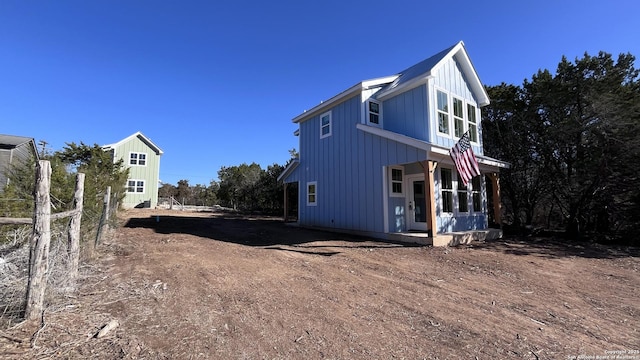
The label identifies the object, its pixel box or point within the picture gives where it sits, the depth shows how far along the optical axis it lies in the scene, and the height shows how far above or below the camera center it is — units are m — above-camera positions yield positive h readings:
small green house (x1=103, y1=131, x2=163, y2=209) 24.55 +3.46
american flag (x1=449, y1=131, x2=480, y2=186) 8.44 +1.40
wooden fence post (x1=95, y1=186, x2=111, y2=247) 7.12 -0.24
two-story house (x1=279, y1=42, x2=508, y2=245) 10.12 +1.73
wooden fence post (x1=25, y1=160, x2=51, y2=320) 3.34 -0.46
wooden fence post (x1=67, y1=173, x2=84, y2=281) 4.61 -0.41
